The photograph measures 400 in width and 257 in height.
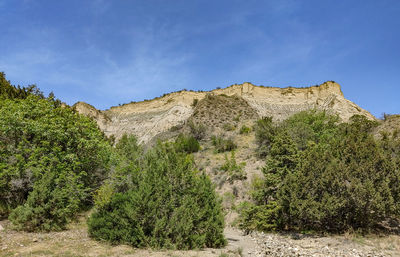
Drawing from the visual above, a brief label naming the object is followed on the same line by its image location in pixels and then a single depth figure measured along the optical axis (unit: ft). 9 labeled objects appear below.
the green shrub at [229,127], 109.09
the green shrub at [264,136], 72.84
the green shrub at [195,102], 151.39
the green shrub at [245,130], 100.88
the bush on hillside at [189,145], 87.57
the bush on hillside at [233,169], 64.28
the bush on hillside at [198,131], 105.81
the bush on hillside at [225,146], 85.69
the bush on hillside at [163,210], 26.89
